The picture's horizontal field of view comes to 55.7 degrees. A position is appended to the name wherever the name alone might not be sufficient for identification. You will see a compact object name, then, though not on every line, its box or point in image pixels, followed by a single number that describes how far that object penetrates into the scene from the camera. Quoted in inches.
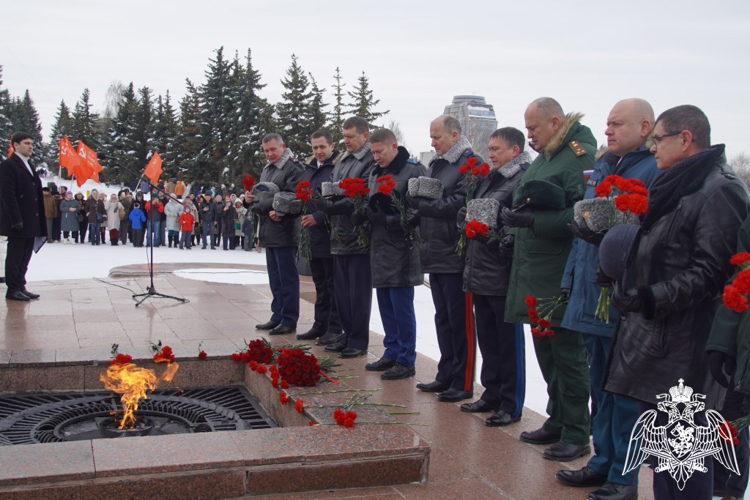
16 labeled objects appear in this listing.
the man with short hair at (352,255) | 255.9
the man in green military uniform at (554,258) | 165.3
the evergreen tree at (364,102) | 1501.0
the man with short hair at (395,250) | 235.0
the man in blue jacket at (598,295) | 140.9
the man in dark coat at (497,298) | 189.6
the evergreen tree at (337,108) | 1472.7
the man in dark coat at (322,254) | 283.0
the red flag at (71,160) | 626.8
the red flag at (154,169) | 561.9
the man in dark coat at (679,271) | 115.3
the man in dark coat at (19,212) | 361.1
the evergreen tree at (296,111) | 1462.8
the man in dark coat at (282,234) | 296.2
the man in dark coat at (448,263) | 210.5
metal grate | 187.6
